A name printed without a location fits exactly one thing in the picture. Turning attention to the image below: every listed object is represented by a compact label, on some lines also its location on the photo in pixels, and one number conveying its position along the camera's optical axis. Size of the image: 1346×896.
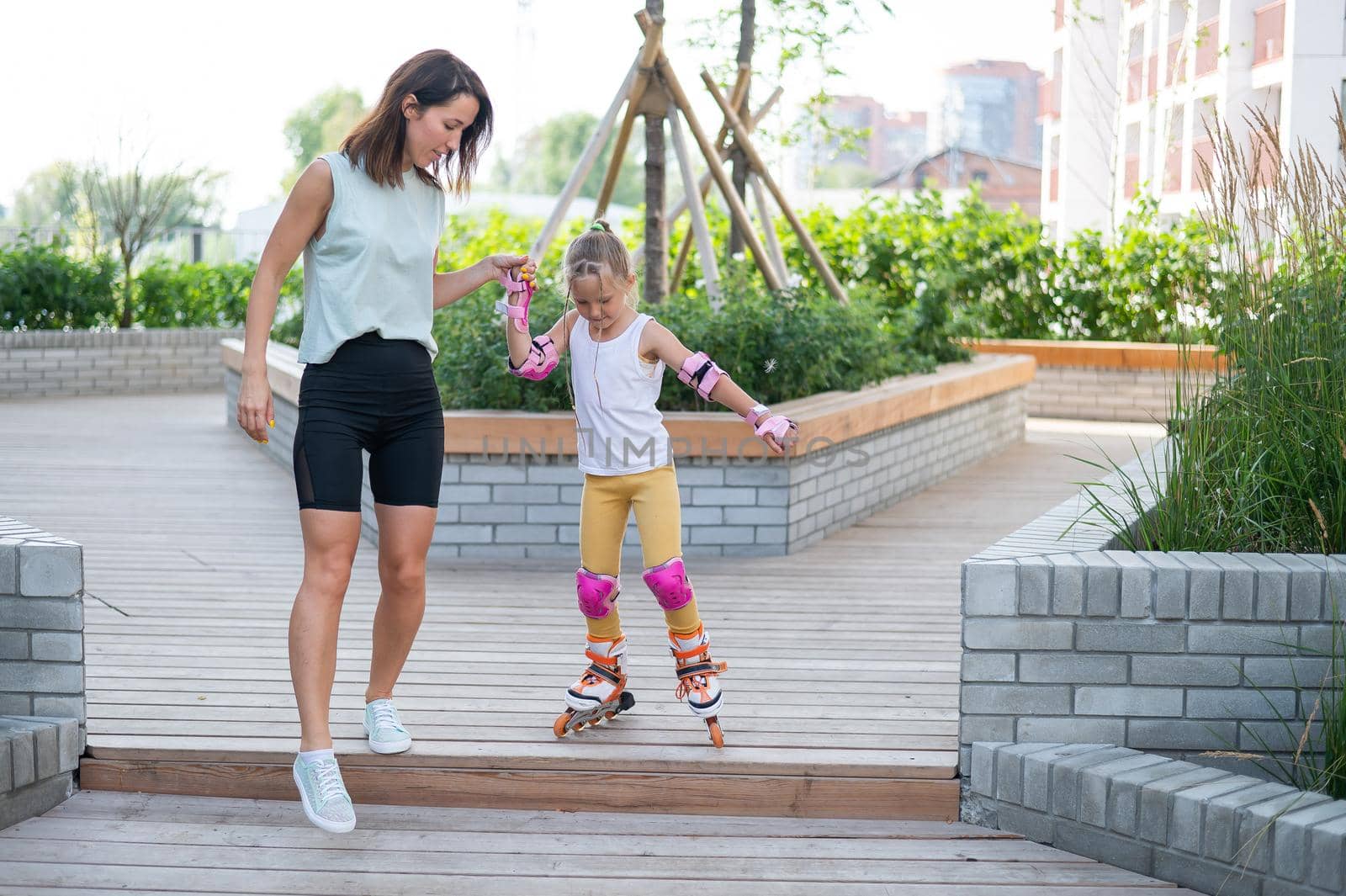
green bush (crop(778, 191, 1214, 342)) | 10.39
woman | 2.53
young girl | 2.87
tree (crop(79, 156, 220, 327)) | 12.36
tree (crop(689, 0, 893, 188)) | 8.01
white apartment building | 15.22
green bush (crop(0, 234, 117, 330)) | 11.05
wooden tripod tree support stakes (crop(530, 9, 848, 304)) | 6.04
